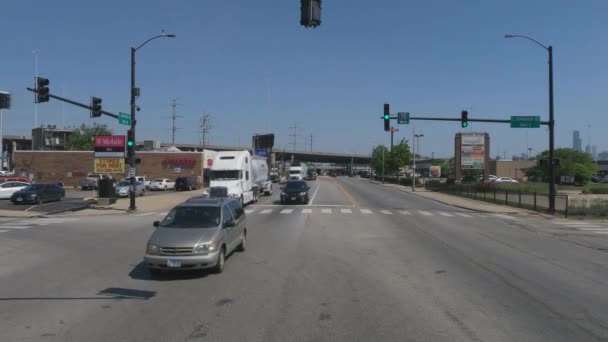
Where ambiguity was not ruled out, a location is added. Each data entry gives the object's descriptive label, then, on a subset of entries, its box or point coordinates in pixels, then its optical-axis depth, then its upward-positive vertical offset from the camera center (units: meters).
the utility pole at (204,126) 130.41 +9.91
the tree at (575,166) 72.12 +0.16
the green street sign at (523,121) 29.91 +2.74
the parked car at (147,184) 56.25 -2.25
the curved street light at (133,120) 28.14 +2.50
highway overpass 151.88 +3.66
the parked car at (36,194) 31.80 -1.99
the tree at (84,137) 106.56 +5.81
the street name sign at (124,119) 27.38 +2.50
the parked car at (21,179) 40.61 -1.35
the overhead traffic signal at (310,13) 8.78 +2.69
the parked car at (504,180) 78.04 -2.18
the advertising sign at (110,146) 33.78 +1.20
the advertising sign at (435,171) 108.38 -1.07
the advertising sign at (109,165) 33.78 -0.08
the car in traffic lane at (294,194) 33.62 -1.95
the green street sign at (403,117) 31.03 +3.03
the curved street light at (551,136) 28.53 +1.83
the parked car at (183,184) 53.67 -2.12
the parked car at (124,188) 41.59 -2.10
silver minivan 9.93 -1.53
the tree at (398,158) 88.81 +1.45
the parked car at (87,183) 54.60 -2.15
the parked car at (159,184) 55.88 -2.23
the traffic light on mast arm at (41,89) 21.94 +3.25
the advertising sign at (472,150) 59.69 +1.95
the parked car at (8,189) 35.84 -1.87
